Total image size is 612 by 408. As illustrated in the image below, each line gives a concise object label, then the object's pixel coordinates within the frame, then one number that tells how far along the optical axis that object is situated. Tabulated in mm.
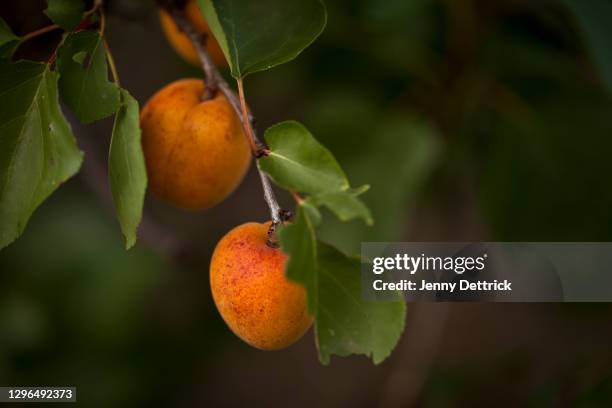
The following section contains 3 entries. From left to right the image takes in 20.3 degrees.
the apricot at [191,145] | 649
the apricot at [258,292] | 610
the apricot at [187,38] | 694
